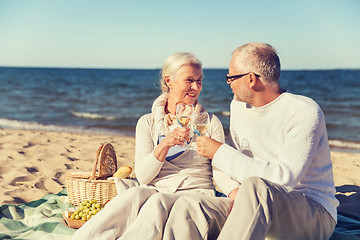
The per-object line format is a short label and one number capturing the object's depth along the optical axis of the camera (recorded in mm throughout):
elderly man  2537
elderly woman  2900
